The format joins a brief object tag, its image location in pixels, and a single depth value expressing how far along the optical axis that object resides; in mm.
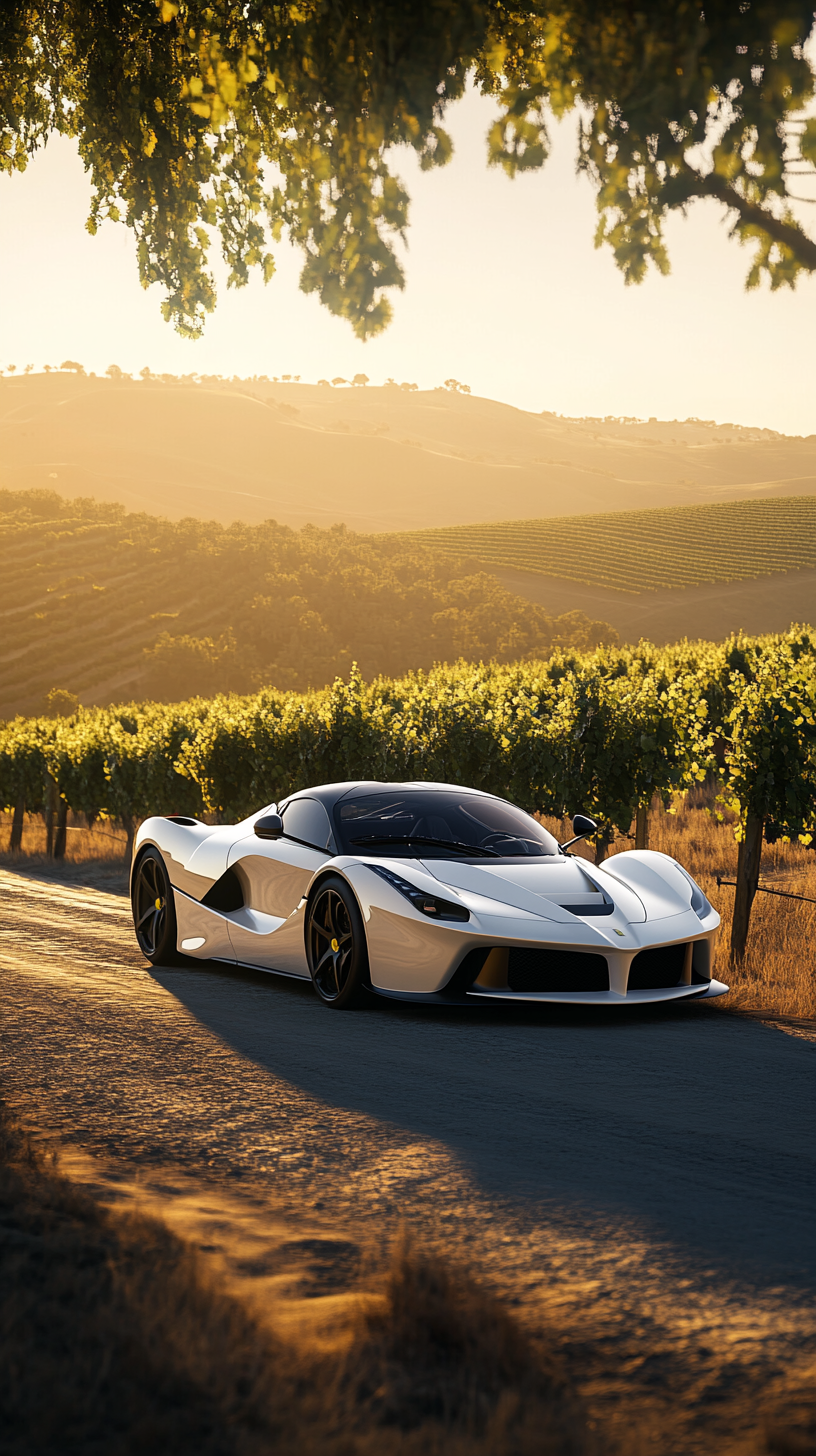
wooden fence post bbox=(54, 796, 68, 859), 26031
